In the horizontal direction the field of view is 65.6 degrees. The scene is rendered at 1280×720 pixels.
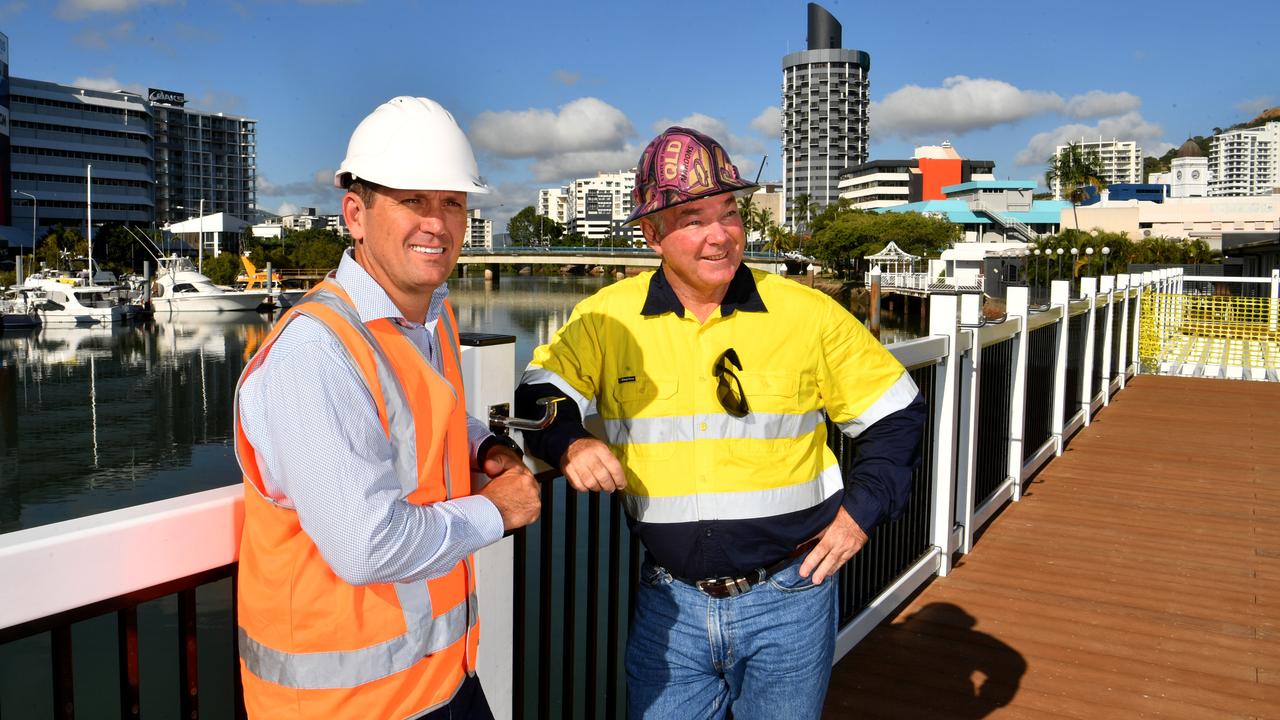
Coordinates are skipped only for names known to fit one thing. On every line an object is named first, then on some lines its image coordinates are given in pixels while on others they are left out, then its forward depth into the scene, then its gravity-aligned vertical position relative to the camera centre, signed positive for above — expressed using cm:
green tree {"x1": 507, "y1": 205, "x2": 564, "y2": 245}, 14900 +1016
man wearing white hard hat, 124 -24
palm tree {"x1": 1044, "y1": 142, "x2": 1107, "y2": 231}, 7756 +994
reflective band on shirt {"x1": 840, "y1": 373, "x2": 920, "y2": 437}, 205 -22
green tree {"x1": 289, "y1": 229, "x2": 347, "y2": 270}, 9212 +381
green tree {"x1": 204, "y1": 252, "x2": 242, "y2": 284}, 7850 +176
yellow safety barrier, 1330 -68
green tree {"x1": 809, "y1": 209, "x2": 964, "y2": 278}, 7788 +465
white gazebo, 7319 +261
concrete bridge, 8294 +313
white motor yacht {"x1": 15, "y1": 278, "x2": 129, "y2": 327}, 5250 -66
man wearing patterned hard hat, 193 -29
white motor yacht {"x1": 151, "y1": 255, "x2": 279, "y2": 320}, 6019 -17
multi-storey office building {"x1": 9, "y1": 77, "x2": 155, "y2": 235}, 9144 +1340
